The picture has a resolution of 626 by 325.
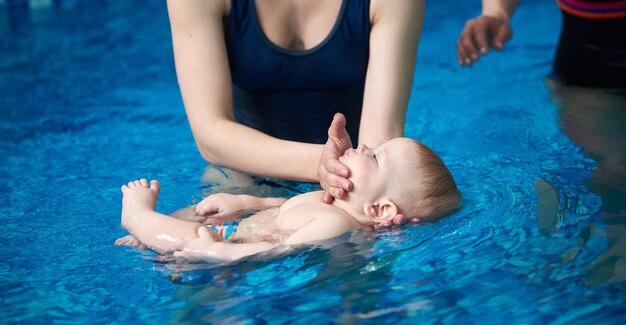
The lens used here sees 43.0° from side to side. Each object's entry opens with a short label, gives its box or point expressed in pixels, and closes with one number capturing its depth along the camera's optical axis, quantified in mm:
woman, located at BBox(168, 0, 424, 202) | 2516
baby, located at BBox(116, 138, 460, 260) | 2250
